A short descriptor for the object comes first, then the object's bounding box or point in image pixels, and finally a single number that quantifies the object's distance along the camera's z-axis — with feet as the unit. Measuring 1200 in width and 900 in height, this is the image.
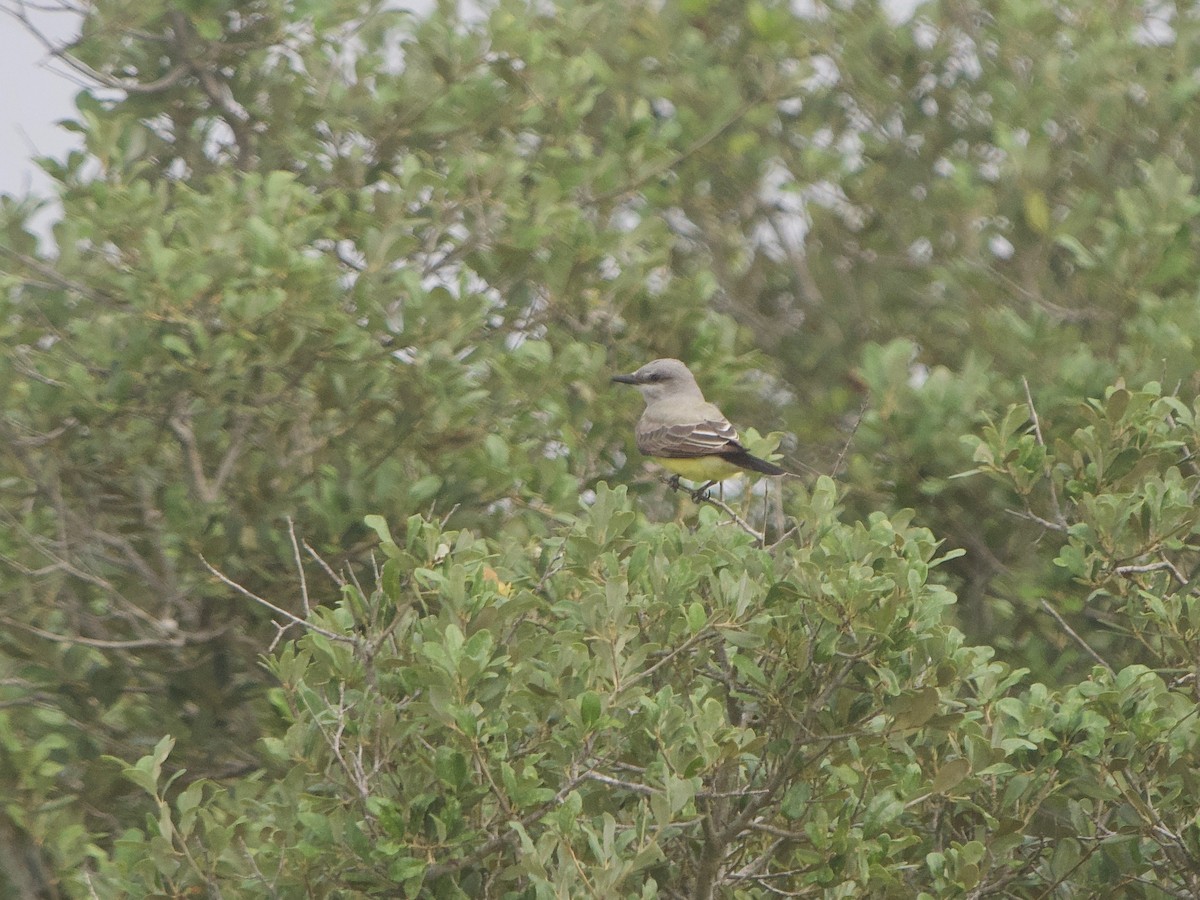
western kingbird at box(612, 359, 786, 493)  54.44
